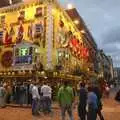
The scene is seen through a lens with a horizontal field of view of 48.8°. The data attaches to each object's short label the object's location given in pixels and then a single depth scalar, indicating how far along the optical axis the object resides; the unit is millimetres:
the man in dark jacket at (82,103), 5481
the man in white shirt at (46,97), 6814
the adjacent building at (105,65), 37146
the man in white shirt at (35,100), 6755
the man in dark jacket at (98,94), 4771
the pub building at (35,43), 14418
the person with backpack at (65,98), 5317
